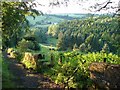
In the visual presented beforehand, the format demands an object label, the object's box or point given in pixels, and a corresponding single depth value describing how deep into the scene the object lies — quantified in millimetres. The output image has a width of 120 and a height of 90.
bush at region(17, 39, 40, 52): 16050
